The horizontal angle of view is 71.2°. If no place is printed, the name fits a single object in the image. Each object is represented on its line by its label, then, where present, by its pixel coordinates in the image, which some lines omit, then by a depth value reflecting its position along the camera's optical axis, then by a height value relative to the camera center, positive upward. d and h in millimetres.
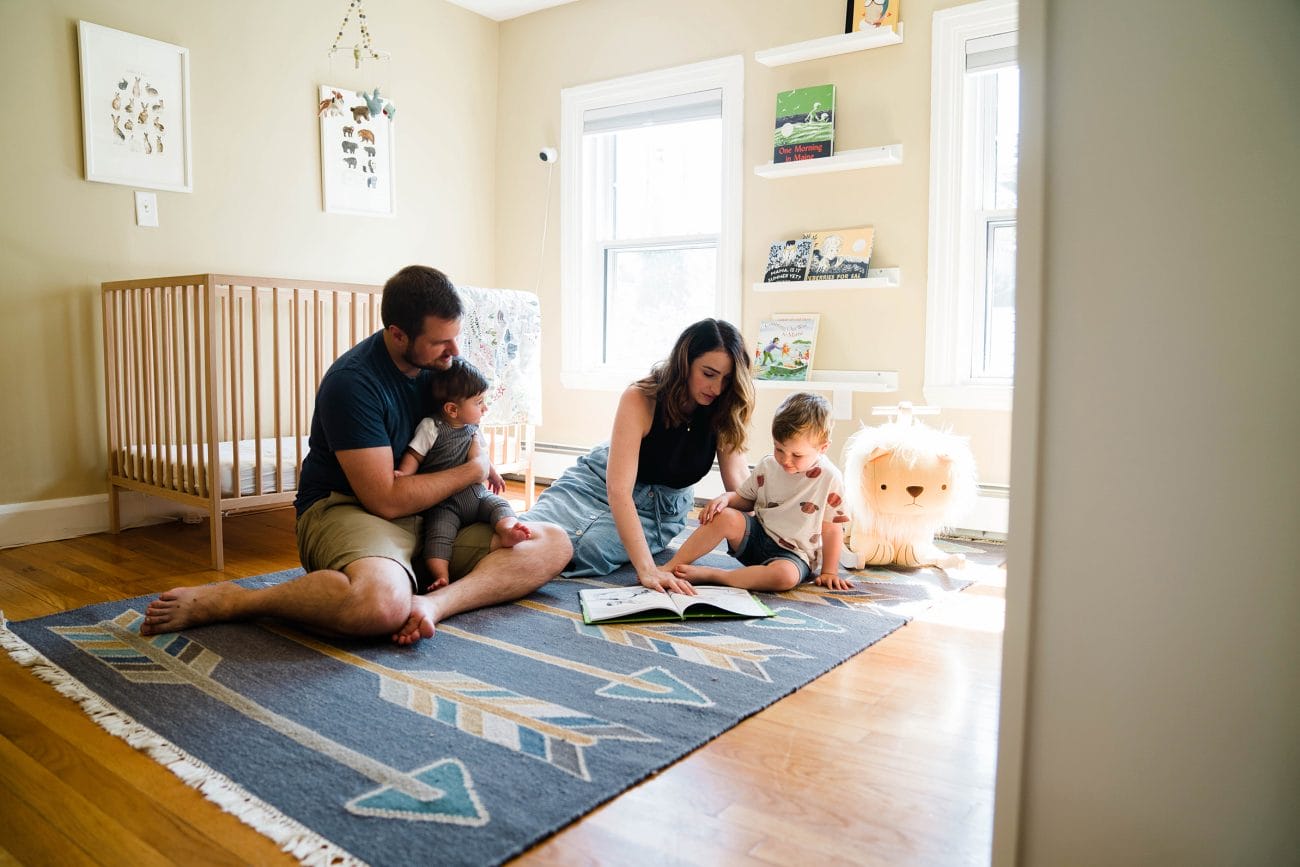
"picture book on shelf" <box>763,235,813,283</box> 3387 +368
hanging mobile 3463 +1240
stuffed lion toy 2490 -365
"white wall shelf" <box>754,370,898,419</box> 3215 -94
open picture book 1966 -548
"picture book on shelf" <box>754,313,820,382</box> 3389 +37
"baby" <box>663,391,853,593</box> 2186 -398
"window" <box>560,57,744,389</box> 3664 +619
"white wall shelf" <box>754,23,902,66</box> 3111 +1099
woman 2152 -264
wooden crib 2504 -115
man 1785 -336
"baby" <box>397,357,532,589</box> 2027 -226
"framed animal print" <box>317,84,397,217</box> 3580 +818
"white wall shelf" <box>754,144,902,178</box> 3109 +692
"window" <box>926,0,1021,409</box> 3033 +475
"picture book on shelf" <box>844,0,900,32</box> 3102 +1179
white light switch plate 3012 +483
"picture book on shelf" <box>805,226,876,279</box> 3242 +377
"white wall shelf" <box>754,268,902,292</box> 3170 +269
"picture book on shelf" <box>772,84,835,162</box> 3273 +850
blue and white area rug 1141 -569
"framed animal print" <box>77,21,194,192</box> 2865 +798
